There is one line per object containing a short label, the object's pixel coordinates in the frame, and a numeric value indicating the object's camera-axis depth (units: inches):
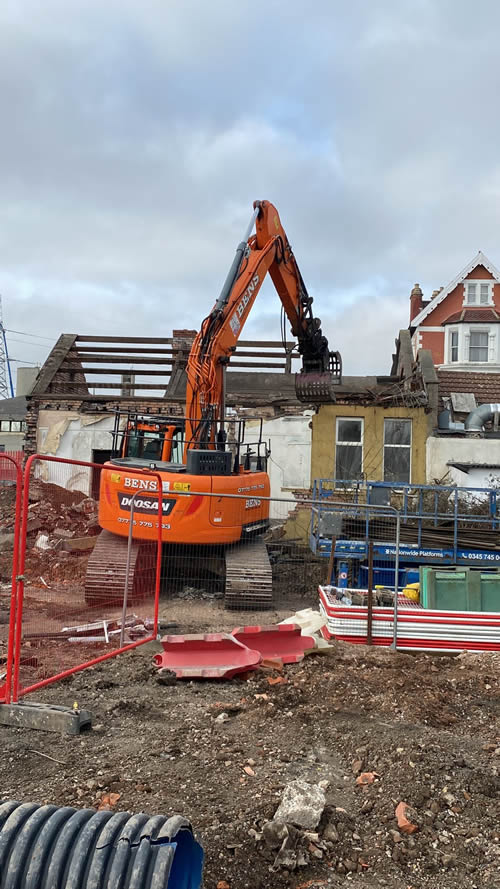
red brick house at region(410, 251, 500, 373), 1218.0
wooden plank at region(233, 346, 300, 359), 839.1
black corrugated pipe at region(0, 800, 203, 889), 105.6
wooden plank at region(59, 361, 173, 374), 828.6
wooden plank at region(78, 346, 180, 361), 852.0
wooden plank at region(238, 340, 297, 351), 850.6
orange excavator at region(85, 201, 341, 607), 396.5
